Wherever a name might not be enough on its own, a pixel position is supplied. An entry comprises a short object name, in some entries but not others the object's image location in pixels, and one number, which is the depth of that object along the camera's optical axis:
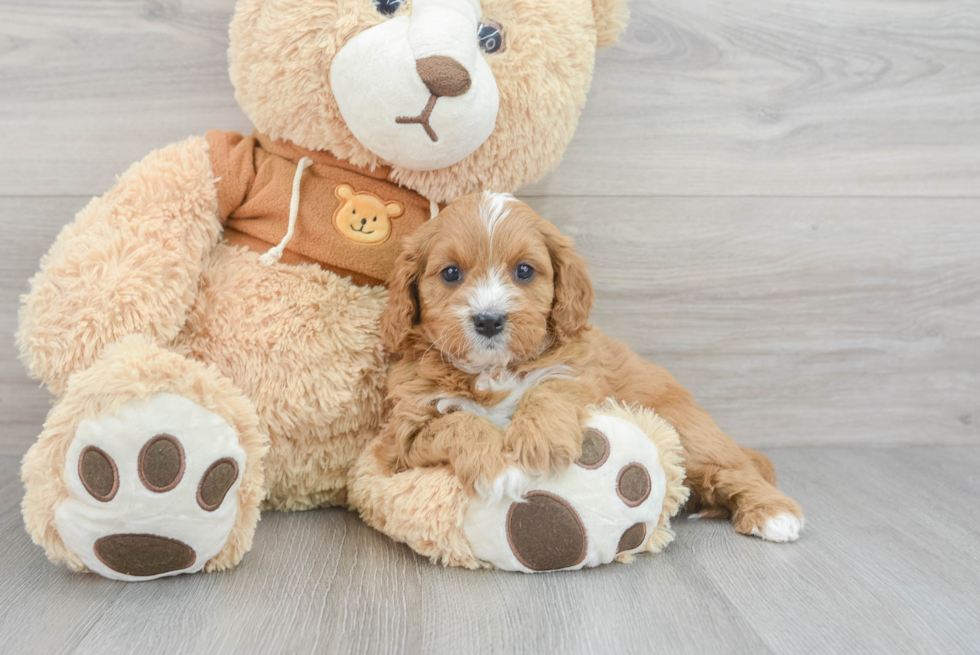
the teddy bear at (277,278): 0.71
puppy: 0.74
